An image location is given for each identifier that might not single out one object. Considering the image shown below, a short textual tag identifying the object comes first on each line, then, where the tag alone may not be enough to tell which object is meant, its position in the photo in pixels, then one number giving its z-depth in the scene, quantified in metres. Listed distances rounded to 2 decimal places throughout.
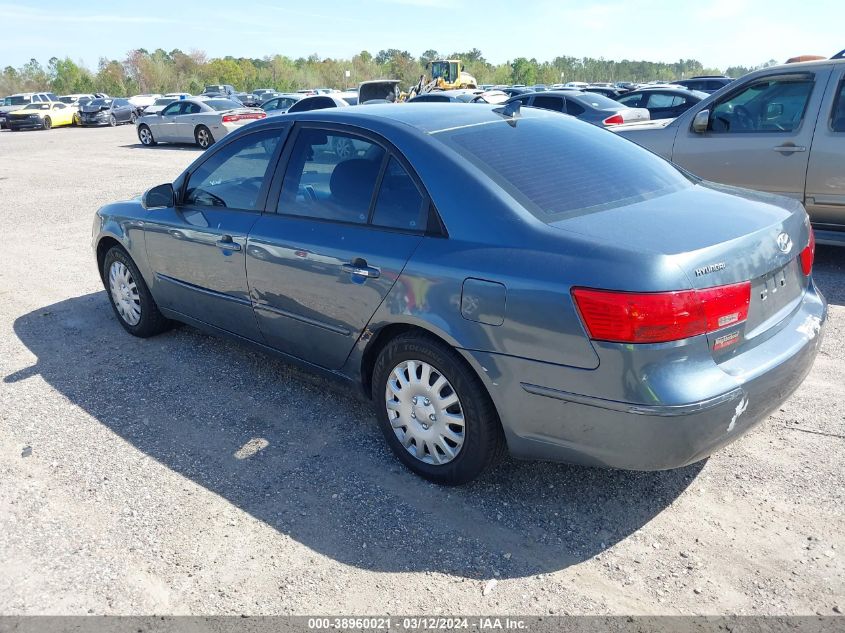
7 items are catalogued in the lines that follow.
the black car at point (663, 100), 17.02
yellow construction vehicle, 39.83
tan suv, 6.00
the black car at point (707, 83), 25.72
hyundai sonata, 2.55
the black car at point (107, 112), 33.47
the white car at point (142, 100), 37.47
